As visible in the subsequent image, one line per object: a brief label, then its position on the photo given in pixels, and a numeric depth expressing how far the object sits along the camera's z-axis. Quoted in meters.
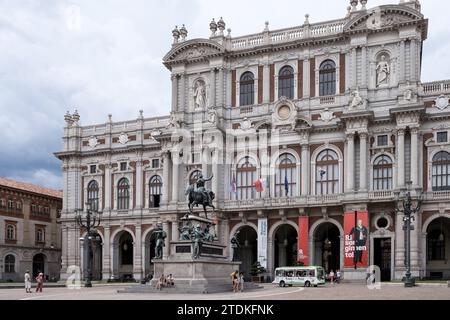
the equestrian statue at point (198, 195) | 47.06
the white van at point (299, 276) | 55.07
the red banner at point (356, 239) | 61.97
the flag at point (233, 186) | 69.00
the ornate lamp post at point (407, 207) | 49.91
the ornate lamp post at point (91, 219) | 76.44
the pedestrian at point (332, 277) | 62.19
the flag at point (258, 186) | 67.44
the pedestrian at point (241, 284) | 43.91
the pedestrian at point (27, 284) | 47.90
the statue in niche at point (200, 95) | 74.06
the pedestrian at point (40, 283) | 48.65
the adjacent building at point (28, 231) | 85.19
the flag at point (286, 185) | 66.62
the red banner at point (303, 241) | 65.19
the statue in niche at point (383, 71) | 65.62
